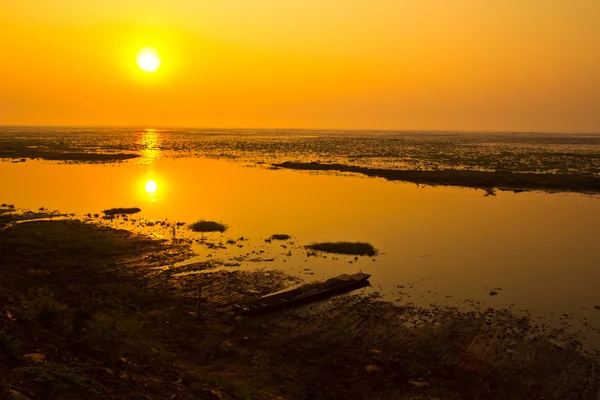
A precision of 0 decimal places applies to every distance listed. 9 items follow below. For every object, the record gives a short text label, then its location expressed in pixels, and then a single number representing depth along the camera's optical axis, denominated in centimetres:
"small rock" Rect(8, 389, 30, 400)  791
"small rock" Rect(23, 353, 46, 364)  982
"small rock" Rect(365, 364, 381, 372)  1295
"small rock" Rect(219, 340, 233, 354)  1387
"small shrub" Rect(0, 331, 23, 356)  981
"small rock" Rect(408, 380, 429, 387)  1230
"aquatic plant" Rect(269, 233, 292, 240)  2829
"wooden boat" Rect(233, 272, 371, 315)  1684
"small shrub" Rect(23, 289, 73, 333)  1221
